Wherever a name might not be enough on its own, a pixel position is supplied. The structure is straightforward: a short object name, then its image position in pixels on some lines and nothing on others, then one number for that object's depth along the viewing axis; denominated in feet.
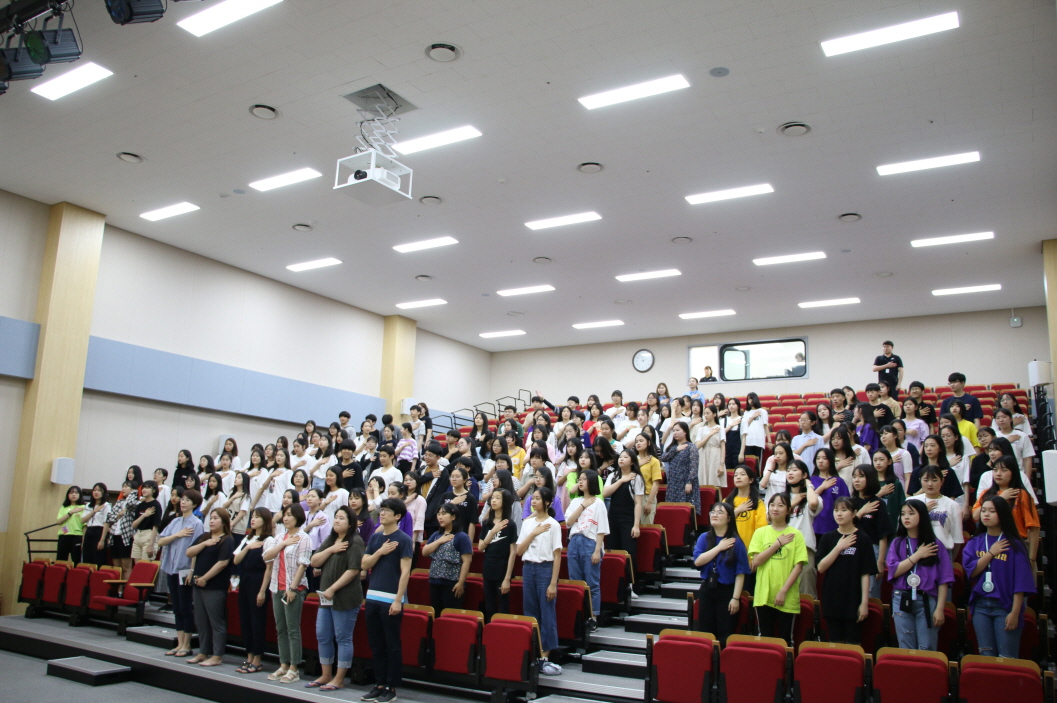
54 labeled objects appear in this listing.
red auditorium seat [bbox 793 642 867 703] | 14.14
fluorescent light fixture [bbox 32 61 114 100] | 24.38
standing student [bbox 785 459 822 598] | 19.17
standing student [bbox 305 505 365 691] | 19.61
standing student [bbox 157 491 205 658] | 23.53
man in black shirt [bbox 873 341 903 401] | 34.74
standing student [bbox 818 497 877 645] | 16.12
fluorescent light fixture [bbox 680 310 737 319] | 51.67
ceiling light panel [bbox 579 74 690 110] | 23.99
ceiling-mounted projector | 23.84
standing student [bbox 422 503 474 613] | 20.42
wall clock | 60.39
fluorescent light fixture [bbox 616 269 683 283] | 43.25
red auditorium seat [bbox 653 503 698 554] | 25.16
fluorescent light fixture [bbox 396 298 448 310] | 50.85
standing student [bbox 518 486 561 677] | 18.94
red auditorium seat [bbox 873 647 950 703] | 13.70
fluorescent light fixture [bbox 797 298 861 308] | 48.05
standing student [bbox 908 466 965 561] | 17.49
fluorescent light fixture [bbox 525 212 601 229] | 35.24
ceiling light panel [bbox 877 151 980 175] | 27.89
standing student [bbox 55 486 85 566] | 32.30
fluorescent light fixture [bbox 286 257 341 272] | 42.95
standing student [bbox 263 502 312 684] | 20.75
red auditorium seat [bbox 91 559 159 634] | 27.25
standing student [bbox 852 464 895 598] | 17.44
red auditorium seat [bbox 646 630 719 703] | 15.34
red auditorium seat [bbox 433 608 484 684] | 18.45
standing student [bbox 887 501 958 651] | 15.81
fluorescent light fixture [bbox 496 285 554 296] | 47.19
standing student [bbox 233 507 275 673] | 21.70
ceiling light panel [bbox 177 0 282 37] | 20.94
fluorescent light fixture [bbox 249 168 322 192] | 31.65
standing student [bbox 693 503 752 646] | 17.17
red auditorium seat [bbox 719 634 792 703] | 14.75
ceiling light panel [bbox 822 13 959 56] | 20.47
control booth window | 54.65
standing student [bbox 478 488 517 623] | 19.92
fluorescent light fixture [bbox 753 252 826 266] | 39.50
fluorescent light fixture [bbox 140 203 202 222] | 35.63
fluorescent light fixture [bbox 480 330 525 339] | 59.67
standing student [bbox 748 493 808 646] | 16.62
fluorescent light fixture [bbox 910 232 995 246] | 35.76
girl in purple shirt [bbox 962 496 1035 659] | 15.21
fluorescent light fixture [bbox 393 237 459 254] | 38.96
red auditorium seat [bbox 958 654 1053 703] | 13.06
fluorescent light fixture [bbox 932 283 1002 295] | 43.86
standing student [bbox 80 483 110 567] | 31.45
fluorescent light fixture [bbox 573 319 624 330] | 55.83
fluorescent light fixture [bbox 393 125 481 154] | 27.61
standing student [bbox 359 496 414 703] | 18.62
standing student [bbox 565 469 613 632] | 20.36
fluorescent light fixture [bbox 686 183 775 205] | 31.37
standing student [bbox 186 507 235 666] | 22.35
